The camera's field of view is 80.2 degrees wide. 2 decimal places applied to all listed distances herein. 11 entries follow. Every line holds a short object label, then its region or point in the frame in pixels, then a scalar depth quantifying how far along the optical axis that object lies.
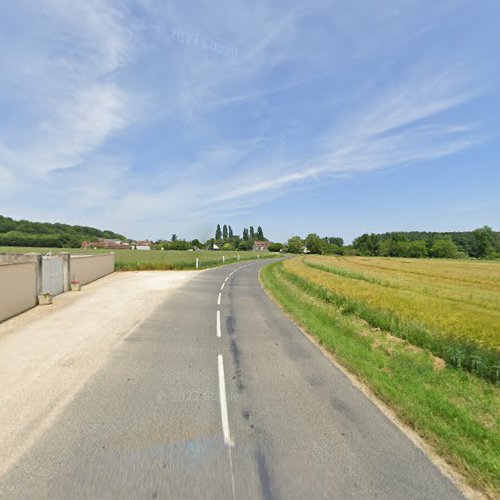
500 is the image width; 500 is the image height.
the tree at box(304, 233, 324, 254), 165.38
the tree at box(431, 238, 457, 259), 128.62
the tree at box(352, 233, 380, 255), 149.88
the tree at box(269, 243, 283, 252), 181.79
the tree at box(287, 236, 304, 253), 175.62
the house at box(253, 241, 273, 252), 196.62
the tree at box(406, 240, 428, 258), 134.61
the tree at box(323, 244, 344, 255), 161.25
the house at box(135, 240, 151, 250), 172.70
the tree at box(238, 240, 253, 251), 188.88
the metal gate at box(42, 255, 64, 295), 13.91
